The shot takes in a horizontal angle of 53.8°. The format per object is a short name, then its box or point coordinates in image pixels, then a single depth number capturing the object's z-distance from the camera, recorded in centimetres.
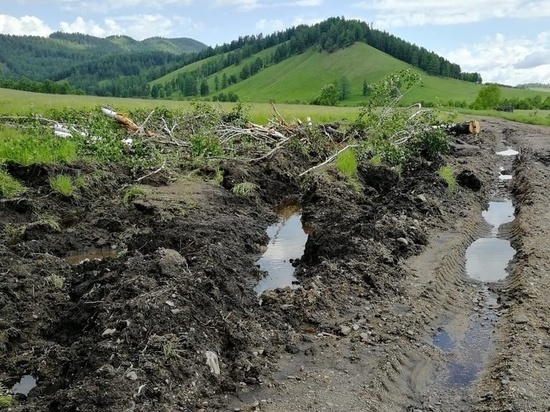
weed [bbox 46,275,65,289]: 790
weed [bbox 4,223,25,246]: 993
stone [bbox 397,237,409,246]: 948
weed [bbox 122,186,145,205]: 1216
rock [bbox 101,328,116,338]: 576
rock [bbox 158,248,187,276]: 720
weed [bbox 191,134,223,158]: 1551
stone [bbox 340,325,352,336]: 659
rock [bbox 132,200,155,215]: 1149
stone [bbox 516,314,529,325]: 684
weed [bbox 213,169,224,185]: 1400
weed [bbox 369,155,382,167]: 1559
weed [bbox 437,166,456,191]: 1355
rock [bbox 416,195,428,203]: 1177
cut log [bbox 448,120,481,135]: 2519
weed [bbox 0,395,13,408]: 507
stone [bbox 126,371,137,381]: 495
